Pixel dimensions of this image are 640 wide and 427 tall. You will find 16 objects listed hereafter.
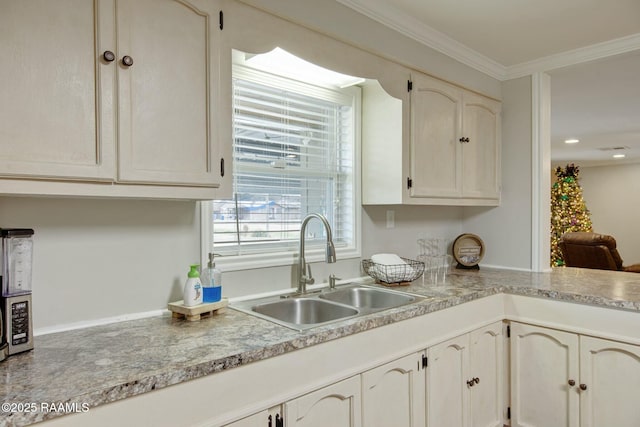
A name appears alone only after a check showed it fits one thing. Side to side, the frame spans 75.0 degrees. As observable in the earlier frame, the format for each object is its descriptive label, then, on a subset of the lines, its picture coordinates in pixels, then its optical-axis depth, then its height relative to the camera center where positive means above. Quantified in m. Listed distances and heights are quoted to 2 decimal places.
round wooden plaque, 2.88 -0.29
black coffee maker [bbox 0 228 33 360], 1.14 -0.23
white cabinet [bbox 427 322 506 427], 1.89 -0.84
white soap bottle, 1.54 -0.30
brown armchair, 5.02 -0.54
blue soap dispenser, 1.62 -0.29
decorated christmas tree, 7.21 +0.00
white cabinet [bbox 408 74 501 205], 2.33 +0.39
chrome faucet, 2.00 -0.29
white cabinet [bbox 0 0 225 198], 1.10 +0.35
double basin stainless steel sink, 1.82 -0.44
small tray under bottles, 1.52 -0.37
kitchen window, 1.95 +0.20
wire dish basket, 2.20 -0.34
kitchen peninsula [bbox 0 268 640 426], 1.00 -0.43
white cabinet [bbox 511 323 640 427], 1.96 -0.86
